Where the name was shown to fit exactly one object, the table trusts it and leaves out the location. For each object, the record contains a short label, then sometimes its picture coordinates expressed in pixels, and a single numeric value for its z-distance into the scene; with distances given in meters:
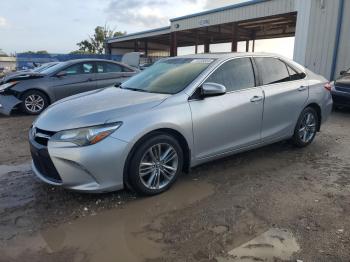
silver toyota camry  3.45
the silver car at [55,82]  8.79
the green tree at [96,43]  61.16
